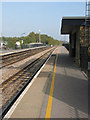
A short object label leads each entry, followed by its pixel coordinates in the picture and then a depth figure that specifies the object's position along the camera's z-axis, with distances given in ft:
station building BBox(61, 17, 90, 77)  36.99
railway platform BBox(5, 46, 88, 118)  15.48
